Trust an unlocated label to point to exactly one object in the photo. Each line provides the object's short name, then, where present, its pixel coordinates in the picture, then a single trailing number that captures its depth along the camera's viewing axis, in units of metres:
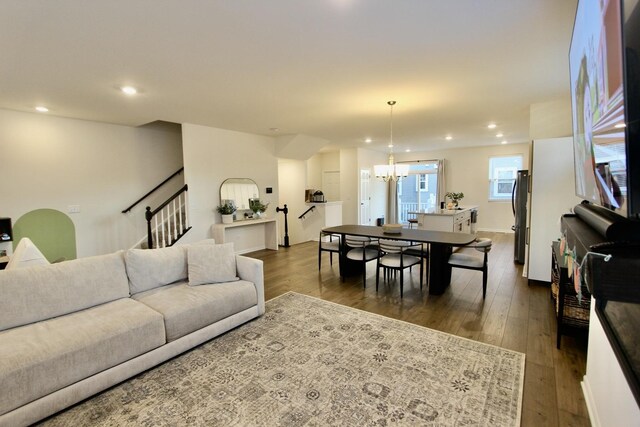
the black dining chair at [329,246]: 4.73
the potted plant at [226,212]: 5.75
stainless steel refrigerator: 5.19
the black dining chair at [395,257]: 3.80
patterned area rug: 1.85
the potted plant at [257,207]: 6.34
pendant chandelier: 4.43
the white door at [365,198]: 8.99
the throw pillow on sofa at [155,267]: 2.82
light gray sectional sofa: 1.82
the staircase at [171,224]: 4.99
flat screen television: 0.84
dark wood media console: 0.88
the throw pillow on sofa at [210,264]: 3.04
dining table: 3.74
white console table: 5.74
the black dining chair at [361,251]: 4.19
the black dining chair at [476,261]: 3.62
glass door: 9.70
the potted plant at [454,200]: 6.75
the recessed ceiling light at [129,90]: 3.37
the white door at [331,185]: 9.51
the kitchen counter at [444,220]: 5.90
